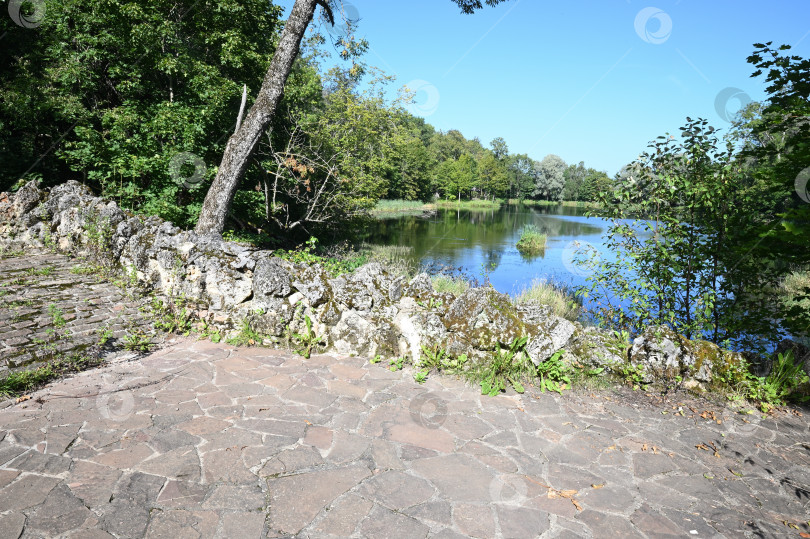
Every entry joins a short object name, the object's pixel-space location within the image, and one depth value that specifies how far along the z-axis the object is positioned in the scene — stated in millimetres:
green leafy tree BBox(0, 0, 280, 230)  10727
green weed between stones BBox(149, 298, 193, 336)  5777
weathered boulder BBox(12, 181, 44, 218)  9828
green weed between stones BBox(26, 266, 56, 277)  7245
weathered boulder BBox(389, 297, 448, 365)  5121
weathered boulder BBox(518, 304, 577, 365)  4820
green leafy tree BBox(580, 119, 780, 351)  5172
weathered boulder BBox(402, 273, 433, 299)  5457
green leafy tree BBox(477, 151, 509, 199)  68500
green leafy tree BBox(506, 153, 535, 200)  79056
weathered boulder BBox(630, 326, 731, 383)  4574
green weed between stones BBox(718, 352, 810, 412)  4418
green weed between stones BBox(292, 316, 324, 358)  5410
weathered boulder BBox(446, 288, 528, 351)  4918
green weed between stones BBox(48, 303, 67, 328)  5348
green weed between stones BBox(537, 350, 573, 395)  4668
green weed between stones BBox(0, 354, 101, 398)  3963
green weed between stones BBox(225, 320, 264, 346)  5500
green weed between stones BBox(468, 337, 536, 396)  4668
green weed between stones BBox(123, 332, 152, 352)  5164
